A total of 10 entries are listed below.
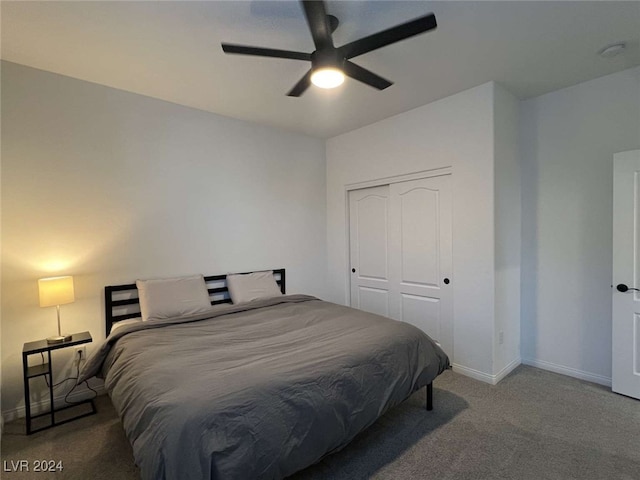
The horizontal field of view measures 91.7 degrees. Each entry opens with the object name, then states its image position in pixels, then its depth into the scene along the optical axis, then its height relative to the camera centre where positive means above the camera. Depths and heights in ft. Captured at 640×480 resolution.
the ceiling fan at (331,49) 4.99 +3.38
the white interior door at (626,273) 8.24 -1.30
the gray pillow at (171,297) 8.91 -1.83
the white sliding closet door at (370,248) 12.69 -0.69
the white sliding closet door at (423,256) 10.64 -0.94
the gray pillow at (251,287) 10.87 -1.87
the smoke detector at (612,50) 7.43 +4.32
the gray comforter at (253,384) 4.30 -2.58
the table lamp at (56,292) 7.45 -1.28
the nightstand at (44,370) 7.18 -3.18
